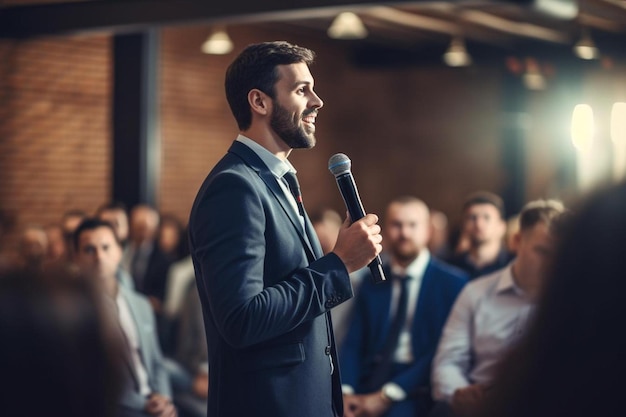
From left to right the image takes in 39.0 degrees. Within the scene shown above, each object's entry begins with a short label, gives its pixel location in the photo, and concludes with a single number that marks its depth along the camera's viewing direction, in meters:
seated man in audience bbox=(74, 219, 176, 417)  3.40
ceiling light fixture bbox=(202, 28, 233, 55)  8.83
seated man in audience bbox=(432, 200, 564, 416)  3.22
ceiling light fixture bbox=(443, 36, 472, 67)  11.20
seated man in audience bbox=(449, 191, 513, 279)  5.31
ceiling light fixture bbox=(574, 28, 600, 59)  10.16
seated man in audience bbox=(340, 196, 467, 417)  3.52
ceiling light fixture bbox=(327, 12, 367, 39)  7.59
